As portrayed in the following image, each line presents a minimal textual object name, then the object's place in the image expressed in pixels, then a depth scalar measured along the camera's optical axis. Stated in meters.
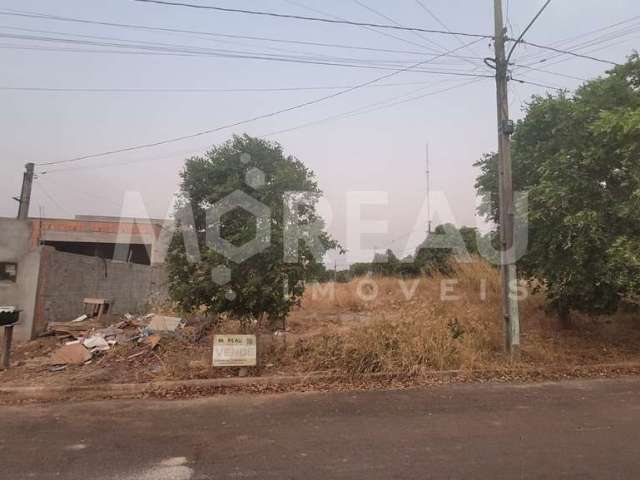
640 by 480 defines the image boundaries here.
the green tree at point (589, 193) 6.41
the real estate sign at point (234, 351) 6.09
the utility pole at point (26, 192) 20.73
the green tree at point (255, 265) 6.06
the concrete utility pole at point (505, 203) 6.95
